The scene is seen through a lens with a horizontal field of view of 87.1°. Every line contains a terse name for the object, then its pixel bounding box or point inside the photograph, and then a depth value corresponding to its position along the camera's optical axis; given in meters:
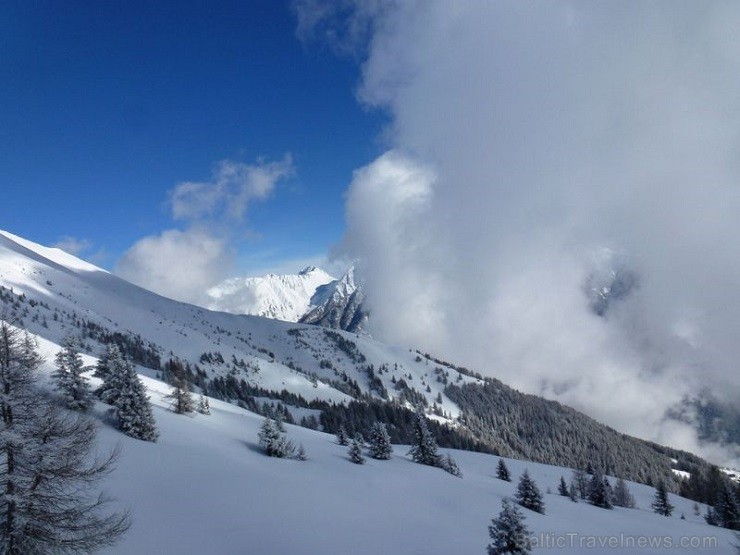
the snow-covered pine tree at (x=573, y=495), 55.62
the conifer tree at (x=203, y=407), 51.16
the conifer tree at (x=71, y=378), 30.34
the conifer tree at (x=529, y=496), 41.34
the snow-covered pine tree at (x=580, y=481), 74.28
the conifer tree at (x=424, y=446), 54.88
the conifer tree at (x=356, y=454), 43.25
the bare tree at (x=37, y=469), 10.68
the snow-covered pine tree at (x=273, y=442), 37.28
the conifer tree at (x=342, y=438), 56.16
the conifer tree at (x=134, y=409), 29.64
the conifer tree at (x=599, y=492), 54.03
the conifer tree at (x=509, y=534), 19.48
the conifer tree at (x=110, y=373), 33.25
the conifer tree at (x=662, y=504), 63.30
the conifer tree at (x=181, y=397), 45.12
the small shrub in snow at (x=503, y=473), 64.60
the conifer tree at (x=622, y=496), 77.94
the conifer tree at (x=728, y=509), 54.76
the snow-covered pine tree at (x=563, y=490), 66.26
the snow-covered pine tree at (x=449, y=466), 54.09
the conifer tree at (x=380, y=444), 50.16
